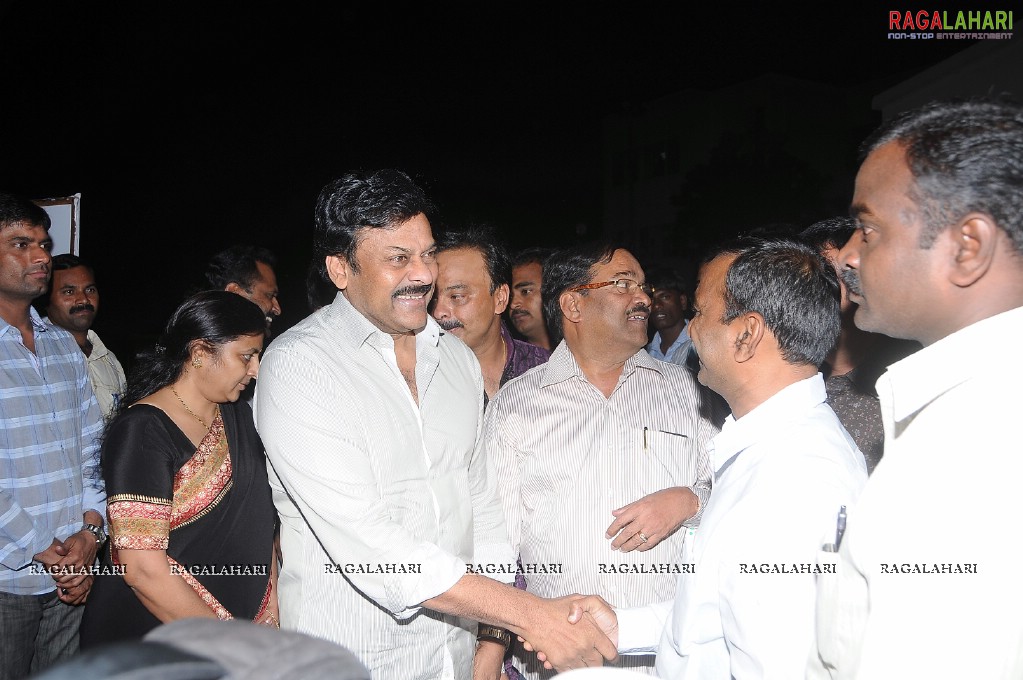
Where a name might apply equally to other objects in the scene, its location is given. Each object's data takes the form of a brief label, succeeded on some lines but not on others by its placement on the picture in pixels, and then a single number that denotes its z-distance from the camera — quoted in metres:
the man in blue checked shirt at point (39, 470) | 3.07
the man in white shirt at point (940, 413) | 1.03
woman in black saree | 2.39
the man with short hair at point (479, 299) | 3.79
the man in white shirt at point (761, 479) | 1.53
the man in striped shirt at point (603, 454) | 2.74
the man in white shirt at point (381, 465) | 2.04
